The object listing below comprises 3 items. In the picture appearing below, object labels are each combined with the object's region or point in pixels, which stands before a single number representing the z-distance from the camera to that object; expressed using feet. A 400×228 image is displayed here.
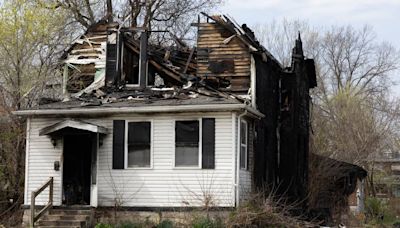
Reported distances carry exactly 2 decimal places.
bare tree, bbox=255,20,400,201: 154.20
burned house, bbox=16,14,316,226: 68.74
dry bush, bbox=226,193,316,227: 65.05
